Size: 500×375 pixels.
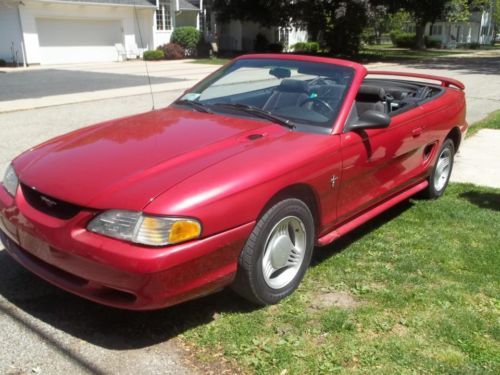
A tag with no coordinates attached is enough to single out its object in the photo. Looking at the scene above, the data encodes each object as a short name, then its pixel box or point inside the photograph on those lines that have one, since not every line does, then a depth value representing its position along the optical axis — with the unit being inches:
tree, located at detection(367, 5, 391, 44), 1152.4
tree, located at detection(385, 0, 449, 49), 1207.6
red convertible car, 105.9
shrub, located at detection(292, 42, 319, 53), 1433.3
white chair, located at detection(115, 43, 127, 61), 1184.2
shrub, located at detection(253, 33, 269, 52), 1439.5
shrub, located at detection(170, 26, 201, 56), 1263.5
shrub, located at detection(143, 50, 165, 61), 1139.9
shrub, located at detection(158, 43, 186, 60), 1211.2
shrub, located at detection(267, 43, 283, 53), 1396.5
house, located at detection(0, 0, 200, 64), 1005.8
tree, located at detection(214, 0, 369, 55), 1151.2
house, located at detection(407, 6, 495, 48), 2207.2
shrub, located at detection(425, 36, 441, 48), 2032.5
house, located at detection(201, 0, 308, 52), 1465.3
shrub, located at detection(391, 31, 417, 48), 1945.5
